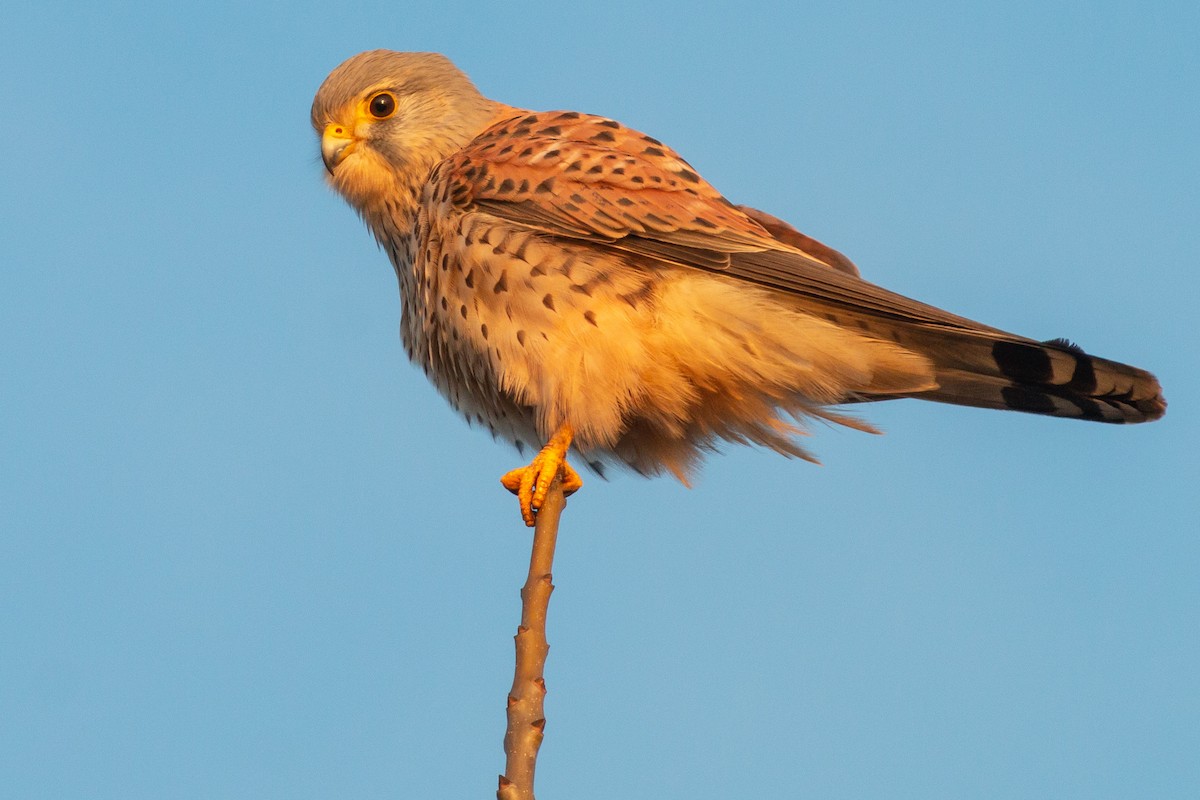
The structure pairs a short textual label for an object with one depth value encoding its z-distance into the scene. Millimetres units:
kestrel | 6914
